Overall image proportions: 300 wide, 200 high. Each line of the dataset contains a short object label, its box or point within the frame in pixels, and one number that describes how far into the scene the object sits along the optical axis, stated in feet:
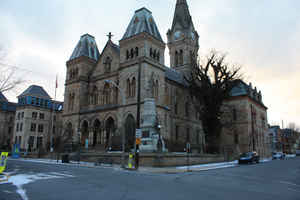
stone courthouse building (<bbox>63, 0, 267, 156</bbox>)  118.83
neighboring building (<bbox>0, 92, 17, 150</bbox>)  225.70
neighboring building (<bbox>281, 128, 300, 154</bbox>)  357.82
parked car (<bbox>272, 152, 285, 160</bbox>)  170.60
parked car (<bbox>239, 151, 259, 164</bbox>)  105.37
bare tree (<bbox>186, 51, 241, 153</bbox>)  127.75
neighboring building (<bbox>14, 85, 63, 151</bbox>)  208.03
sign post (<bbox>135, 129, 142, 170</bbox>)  67.72
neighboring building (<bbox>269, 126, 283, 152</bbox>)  348.57
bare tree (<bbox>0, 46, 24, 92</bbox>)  62.49
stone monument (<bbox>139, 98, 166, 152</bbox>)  85.35
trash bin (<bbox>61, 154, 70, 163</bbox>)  94.58
